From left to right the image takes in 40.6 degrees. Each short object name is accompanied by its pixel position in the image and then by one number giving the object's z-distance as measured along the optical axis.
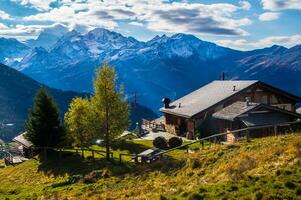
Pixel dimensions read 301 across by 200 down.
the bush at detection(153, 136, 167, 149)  53.53
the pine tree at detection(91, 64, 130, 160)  44.88
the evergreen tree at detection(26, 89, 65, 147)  52.78
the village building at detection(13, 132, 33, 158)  60.73
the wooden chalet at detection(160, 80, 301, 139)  56.22
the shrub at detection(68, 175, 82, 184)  36.81
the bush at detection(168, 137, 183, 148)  53.19
